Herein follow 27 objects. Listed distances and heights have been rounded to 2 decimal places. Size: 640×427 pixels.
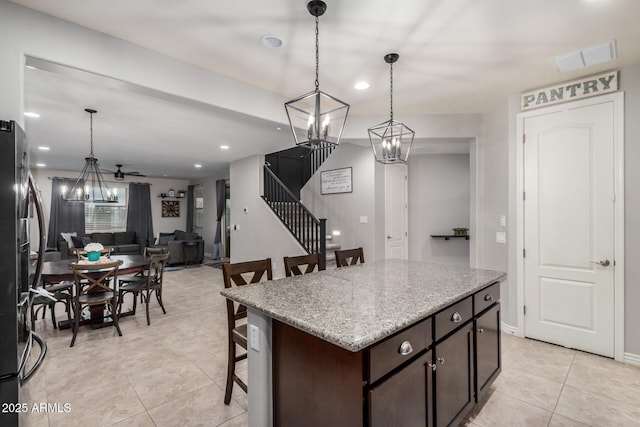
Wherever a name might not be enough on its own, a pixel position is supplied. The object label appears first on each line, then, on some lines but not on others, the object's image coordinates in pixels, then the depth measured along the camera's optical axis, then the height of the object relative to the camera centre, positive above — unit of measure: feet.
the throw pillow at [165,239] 28.69 -2.43
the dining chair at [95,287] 10.78 -2.71
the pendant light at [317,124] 6.12 +1.81
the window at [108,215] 28.55 -0.13
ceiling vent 7.98 +4.29
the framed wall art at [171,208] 32.78 +0.59
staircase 17.38 +1.21
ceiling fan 22.67 +2.89
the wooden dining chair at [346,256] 9.51 -1.41
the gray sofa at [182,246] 26.14 -2.90
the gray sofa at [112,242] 23.77 -2.44
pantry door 9.45 -0.49
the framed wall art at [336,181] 19.17 +2.09
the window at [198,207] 34.04 +0.66
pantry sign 9.31 +3.99
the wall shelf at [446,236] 18.46 -1.46
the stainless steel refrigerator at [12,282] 4.50 -1.04
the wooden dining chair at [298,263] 8.00 -1.37
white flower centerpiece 12.44 -1.59
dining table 11.39 -2.37
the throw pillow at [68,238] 24.14 -2.00
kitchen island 4.06 -2.16
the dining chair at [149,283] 12.67 -3.03
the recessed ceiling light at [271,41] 7.51 +4.35
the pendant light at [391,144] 8.30 +1.93
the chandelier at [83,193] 13.05 +1.14
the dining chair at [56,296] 11.14 -3.19
